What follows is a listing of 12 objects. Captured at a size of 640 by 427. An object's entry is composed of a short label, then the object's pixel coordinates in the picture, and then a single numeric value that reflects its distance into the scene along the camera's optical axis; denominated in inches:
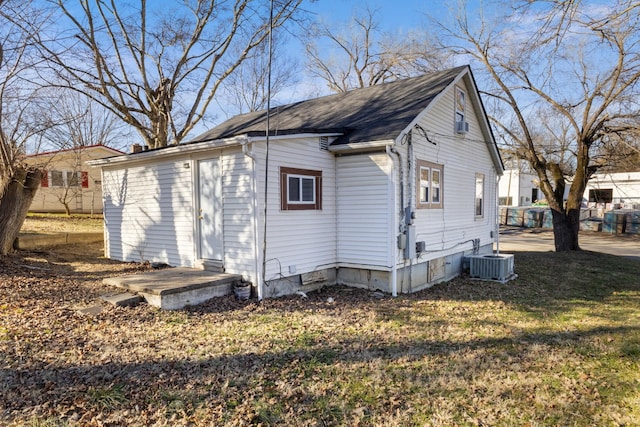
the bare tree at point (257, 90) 1004.7
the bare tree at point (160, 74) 606.5
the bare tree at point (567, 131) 543.2
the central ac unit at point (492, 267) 410.6
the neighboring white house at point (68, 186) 789.0
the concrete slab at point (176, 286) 257.9
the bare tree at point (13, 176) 386.6
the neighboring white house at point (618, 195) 1398.9
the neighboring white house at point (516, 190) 1815.7
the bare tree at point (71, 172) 710.5
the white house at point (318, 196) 294.5
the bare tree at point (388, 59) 683.4
